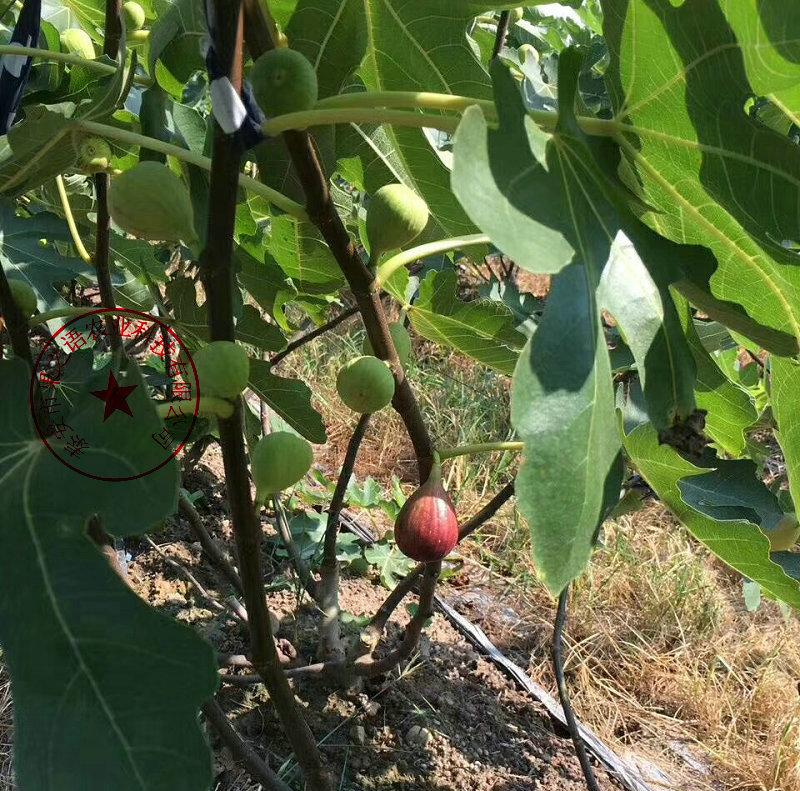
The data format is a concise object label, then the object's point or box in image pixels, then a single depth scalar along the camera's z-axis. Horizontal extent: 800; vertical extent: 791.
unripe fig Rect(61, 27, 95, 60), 1.08
